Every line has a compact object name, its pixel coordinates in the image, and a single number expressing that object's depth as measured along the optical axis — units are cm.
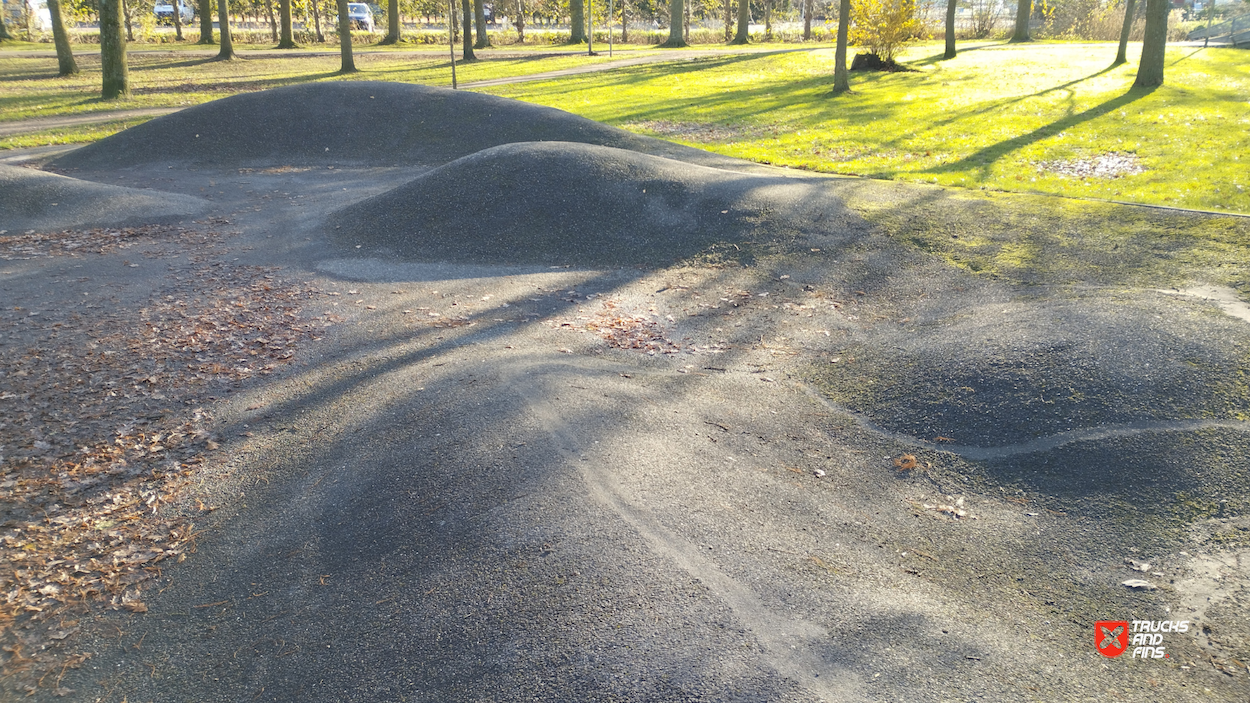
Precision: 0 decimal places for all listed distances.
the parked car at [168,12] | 5512
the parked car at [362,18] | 5422
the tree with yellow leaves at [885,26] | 2628
